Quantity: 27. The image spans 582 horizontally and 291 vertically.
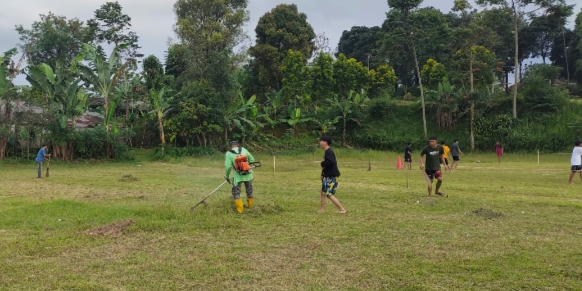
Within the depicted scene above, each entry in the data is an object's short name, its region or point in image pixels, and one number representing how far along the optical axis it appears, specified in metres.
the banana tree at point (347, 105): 33.78
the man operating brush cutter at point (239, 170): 9.51
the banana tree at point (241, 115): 29.84
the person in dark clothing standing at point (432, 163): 11.66
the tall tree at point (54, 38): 39.97
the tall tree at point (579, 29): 39.47
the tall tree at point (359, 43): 55.81
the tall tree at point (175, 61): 35.56
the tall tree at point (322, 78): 35.78
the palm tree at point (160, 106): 27.25
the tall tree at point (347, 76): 36.88
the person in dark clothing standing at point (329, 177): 9.44
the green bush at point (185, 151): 27.77
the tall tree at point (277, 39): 36.50
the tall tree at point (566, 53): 48.66
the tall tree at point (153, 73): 31.47
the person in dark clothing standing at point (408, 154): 21.25
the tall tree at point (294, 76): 34.24
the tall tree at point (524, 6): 30.47
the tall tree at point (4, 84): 22.11
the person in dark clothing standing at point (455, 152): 20.67
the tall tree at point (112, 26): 38.72
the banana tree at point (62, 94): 23.64
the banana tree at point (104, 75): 24.50
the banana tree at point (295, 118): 33.06
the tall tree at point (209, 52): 28.72
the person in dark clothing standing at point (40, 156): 18.14
